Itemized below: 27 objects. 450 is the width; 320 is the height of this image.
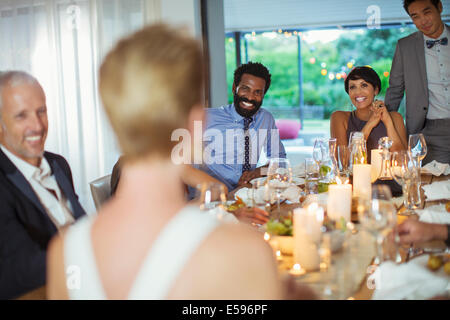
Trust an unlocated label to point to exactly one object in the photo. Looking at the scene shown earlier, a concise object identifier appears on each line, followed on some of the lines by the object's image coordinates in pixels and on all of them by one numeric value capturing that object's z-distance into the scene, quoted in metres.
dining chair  1.81
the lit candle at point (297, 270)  1.11
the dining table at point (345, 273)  1.00
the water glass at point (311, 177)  1.89
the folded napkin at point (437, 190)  1.85
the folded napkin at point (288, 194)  1.58
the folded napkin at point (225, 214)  1.18
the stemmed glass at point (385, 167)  1.97
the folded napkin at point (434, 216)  1.44
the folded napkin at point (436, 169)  2.40
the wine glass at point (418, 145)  2.00
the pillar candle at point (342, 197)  1.42
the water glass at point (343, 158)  2.17
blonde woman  0.70
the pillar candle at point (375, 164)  2.04
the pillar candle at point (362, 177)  1.76
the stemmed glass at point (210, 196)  1.17
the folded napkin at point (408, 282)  0.97
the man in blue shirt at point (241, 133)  2.98
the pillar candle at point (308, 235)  1.05
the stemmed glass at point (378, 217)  1.06
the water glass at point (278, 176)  1.54
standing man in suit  3.19
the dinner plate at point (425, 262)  1.03
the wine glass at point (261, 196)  1.40
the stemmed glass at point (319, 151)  2.03
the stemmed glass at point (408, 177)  1.66
